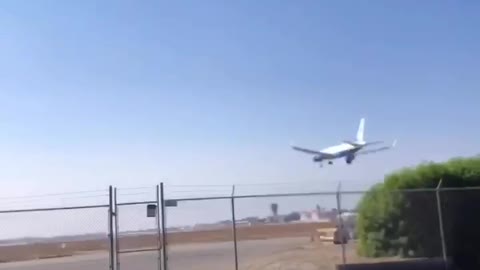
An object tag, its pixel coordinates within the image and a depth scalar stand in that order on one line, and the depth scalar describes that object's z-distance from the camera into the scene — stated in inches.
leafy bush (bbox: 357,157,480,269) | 756.0
